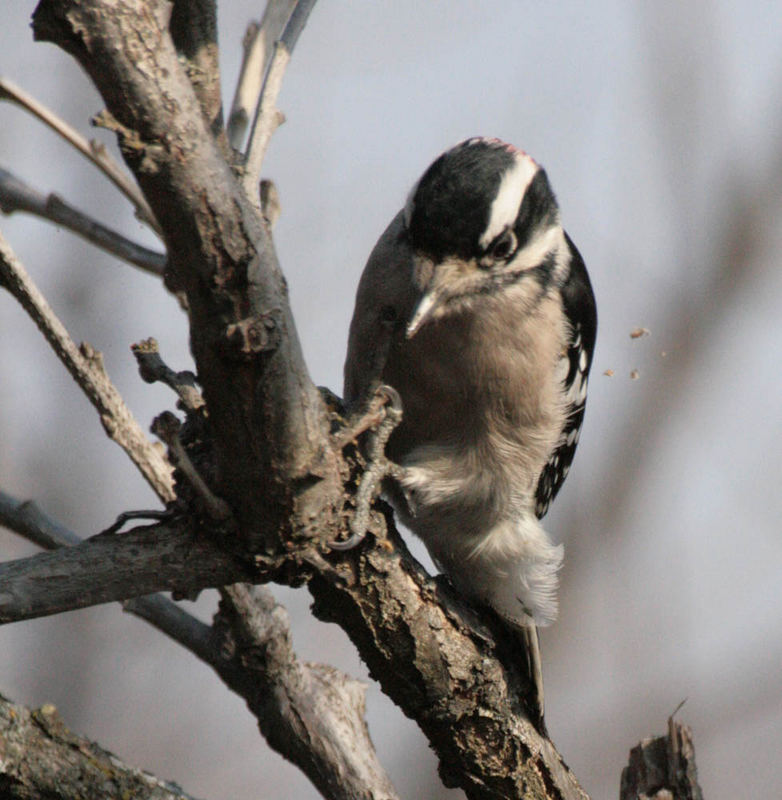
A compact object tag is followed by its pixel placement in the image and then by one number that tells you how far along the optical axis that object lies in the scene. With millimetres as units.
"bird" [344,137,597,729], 6437
